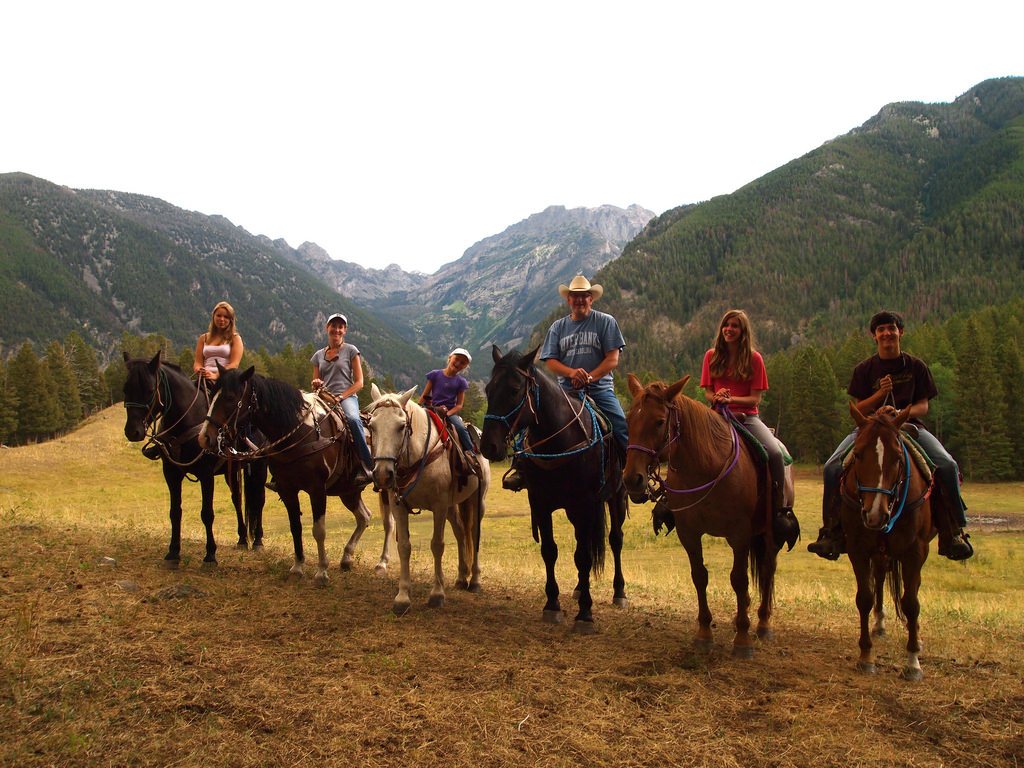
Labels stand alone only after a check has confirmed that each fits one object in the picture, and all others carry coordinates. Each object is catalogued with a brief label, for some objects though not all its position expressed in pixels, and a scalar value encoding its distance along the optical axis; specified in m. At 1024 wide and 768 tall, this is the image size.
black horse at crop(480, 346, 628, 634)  7.60
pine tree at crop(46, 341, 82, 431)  72.25
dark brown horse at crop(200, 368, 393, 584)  9.05
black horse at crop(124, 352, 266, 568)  9.24
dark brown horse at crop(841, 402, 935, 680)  6.38
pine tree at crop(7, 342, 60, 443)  64.44
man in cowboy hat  8.90
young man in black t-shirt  7.20
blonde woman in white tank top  10.24
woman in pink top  7.86
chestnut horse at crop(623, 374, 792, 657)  6.73
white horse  8.05
